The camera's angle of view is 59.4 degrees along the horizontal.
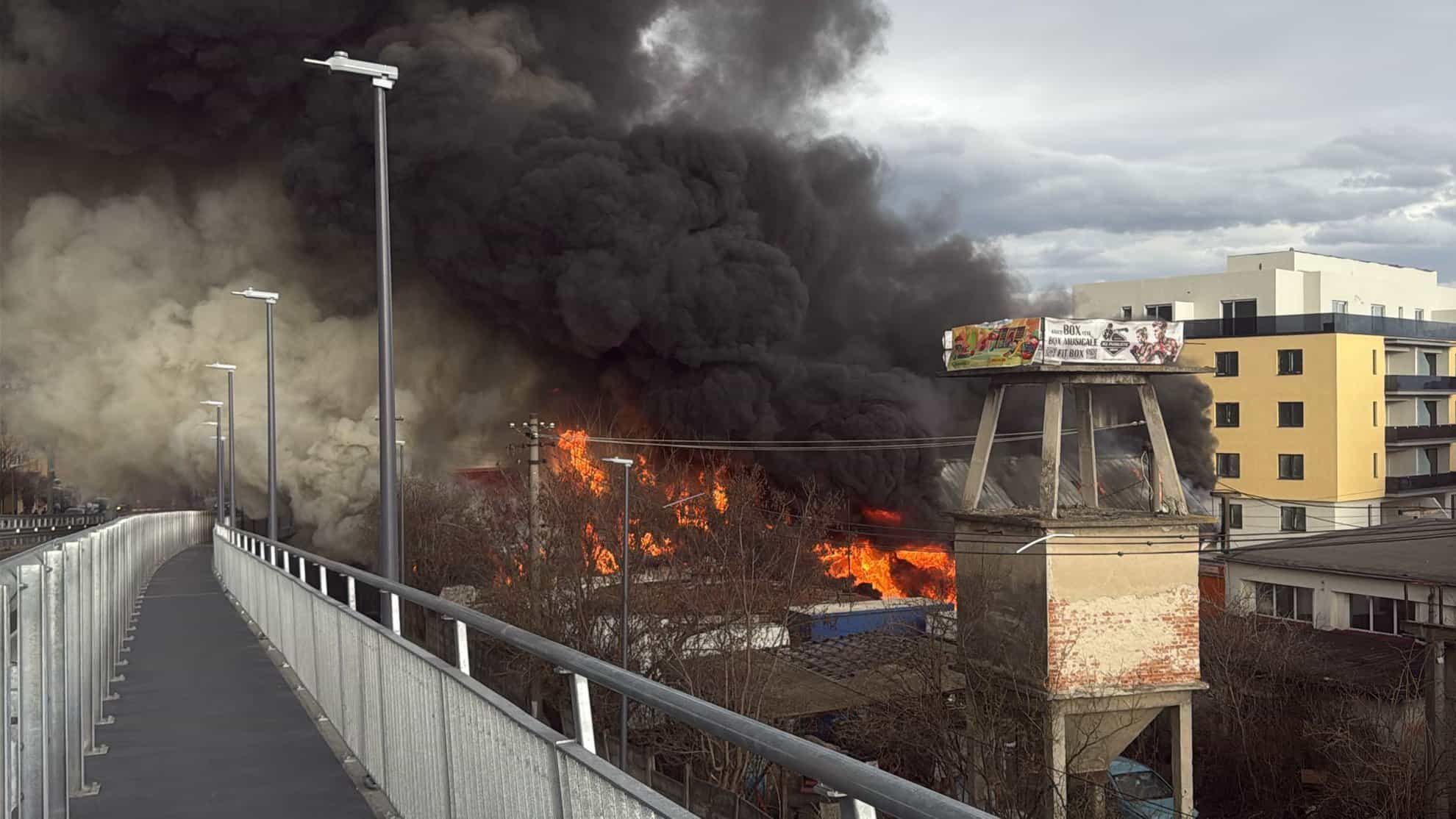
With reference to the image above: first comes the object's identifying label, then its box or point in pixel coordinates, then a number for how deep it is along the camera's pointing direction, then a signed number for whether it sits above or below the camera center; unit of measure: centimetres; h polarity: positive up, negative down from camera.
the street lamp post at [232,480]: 3834 -207
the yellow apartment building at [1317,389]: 5559 +46
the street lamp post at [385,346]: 1285 +68
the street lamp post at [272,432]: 2759 -44
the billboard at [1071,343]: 2408 +116
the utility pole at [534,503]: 3384 -254
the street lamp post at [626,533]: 2402 -237
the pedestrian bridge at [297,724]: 383 -165
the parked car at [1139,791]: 2528 -807
